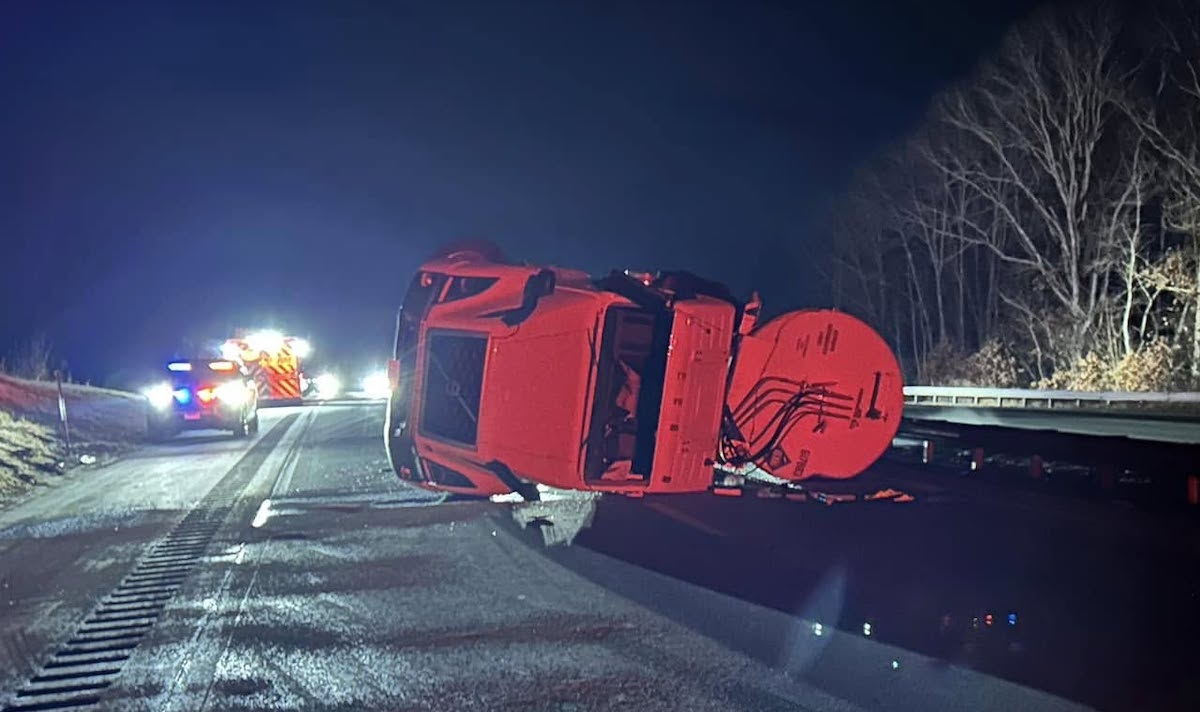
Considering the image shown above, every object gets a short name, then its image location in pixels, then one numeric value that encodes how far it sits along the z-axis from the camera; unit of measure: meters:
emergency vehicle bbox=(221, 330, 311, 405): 31.44
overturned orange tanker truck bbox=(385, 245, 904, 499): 7.55
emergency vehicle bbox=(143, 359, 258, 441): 21.05
